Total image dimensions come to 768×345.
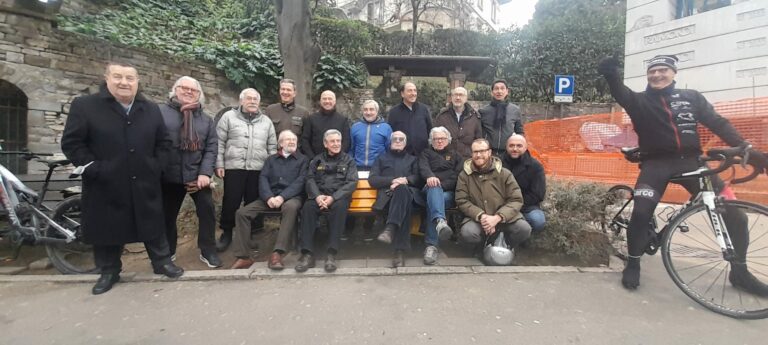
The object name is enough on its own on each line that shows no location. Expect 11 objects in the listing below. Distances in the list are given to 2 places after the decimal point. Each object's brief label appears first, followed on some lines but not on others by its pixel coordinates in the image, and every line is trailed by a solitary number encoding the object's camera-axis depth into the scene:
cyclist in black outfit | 2.87
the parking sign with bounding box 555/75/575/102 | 7.69
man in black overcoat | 2.91
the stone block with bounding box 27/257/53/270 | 3.86
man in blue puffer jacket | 4.35
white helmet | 3.61
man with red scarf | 3.47
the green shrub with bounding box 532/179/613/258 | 3.76
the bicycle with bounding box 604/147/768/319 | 2.74
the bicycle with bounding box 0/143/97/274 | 3.53
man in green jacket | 3.53
